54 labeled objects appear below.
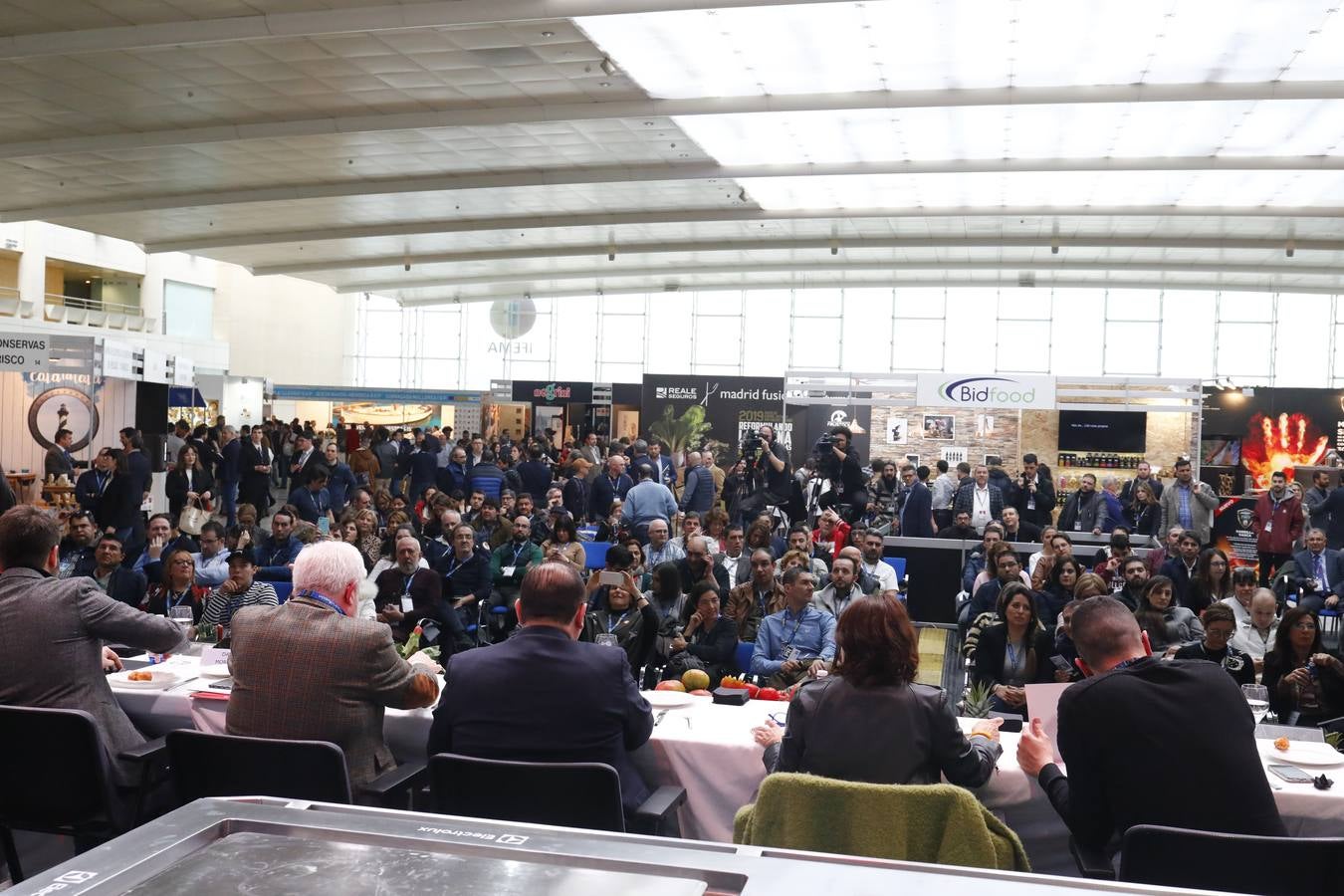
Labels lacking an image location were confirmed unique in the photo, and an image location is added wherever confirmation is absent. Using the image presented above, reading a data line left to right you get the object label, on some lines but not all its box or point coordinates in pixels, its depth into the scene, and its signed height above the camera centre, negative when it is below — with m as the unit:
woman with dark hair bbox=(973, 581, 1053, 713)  5.58 -1.07
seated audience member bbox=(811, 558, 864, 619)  6.77 -0.99
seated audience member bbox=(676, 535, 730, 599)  7.45 -0.98
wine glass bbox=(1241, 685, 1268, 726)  4.21 -0.97
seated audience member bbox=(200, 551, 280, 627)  6.26 -1.04
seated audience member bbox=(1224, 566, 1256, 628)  7.04 -0.97
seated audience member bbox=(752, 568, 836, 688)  5.85 -1.10
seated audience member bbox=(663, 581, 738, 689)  6.20 -1.21
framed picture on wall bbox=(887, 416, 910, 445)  17.80 -0.15
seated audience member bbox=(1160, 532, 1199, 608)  8.62 -1.02
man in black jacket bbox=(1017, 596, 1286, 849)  2.77 -0.77
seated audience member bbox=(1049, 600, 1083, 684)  5.48 -1.14
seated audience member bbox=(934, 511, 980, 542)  11.23 -1.03
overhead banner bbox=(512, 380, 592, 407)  21.50 +0.30
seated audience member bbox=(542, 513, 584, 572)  8.40 -1.01
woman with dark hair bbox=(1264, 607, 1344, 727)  5.27 -1.11
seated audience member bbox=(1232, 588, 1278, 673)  6.57 -1.13
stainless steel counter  1.19 -0.49
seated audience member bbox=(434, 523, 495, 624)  7.78 -1.13
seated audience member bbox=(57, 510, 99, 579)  7.71 -0.99
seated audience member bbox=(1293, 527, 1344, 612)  9.42 -1.08
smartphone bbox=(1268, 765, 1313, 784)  3.52 -1.03
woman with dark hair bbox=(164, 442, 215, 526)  13.32 -0.99
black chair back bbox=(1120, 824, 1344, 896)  2.48 -0.91
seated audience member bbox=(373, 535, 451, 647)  6.57 -1.12
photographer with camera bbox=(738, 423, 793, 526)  12.44 -0.65
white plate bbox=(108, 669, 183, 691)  4.31 -1.06
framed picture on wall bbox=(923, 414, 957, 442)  17.08 -0.08
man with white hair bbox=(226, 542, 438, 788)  3.27 -0.75
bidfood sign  14.45 +0.39
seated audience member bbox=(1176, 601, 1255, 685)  5.48 -1.04
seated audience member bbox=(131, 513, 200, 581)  7.56 -0.98
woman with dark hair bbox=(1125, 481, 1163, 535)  11.88 -0.86
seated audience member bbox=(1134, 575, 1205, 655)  6.43 -1.06
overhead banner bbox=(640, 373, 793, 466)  18.88 +0.07
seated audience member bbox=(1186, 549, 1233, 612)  7.72 -1.00
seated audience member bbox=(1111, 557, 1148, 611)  7.47 -0.96
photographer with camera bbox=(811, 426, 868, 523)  11.80 -0.55
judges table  3.45 -1.12
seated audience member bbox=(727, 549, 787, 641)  6.88 -1.09
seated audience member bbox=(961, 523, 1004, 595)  9.09 -1.15
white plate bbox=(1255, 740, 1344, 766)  3.71 -1.03
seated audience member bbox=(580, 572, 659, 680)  6.14 -1.12
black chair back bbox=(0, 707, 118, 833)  3.24 -1.06
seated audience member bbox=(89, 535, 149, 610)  6.93 -1.09
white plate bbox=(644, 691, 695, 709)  4.26 -1.05
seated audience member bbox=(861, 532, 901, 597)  8.23 -1.04
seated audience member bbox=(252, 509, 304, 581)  8.64 -1.08
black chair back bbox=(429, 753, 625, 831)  2.91 -0.96
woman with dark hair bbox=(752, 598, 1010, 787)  2.81 -0.72
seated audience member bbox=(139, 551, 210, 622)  6.64 -1.12
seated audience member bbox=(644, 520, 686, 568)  9.25 -1.08
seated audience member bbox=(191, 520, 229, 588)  7.91 -1.11
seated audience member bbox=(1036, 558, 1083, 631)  7.15 -1.08
